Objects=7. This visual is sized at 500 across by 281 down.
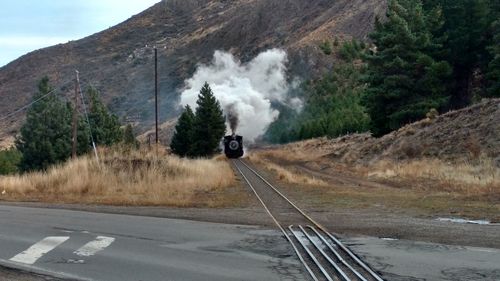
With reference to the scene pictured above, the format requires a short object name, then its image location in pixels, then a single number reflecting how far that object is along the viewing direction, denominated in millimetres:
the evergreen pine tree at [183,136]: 74500
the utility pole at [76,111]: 34031
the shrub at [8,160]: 81500
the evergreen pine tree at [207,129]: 72188
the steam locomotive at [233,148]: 68688
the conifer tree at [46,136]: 64562
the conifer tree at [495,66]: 39469
